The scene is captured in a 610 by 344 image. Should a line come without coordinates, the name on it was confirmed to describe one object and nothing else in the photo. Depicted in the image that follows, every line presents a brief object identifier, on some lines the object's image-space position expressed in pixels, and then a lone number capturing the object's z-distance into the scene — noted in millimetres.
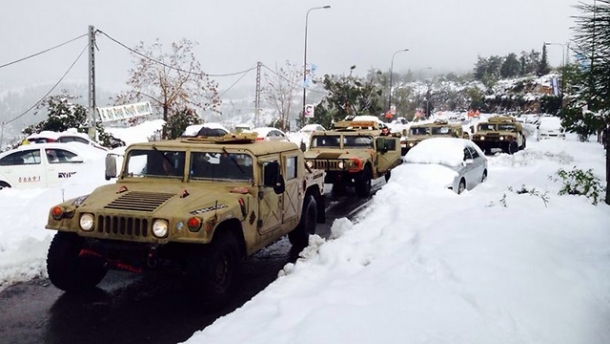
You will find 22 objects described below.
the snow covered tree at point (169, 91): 37531
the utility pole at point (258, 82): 38628
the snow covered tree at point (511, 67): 116750
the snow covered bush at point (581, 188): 8987
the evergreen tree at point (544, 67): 97625
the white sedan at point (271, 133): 30231
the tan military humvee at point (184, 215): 5414
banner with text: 25453
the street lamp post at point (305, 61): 34762
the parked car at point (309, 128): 36150
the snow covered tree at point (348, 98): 43406
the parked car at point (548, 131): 36462
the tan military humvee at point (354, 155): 13031
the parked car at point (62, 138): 21528
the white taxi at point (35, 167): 13414
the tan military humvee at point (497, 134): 26156
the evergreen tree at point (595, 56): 3742
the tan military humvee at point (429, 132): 21297
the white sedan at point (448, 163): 12352
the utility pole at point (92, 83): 20812
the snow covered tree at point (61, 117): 29469
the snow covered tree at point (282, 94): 52719
